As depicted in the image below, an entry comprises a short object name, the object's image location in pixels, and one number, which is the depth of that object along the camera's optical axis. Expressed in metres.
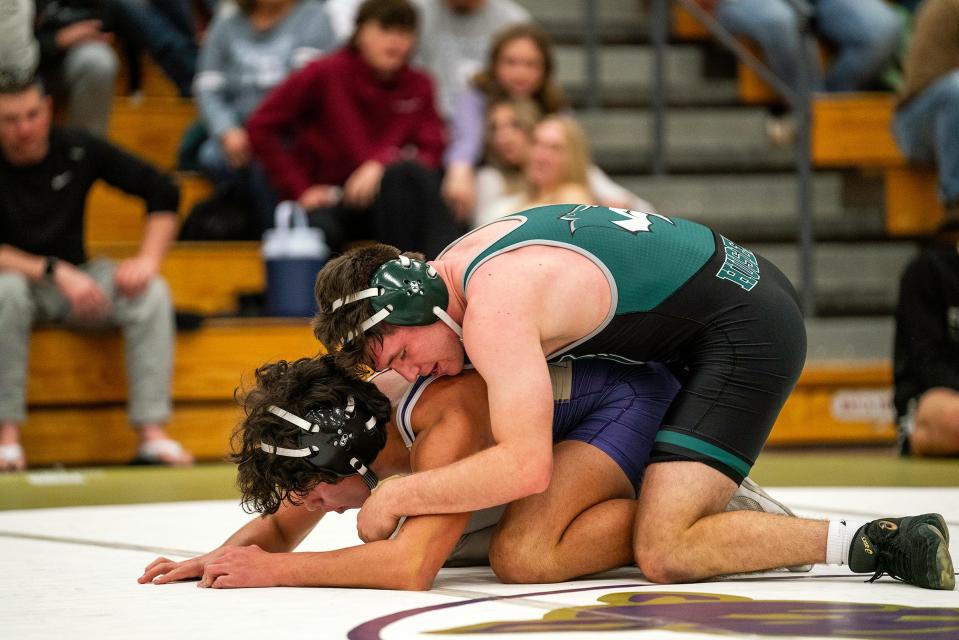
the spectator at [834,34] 13.11
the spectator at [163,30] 12.97
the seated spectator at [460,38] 12.48
